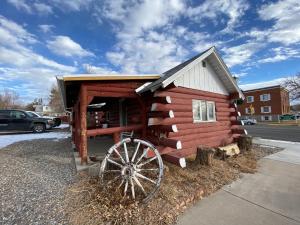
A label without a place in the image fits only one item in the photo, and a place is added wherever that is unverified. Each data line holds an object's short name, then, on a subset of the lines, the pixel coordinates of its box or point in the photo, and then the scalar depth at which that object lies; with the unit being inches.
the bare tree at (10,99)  2366.4
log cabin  253.6
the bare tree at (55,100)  1664.6
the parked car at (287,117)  1644.9
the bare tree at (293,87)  1617.2
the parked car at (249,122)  1473.2
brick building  1641.2
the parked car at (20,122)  639.1
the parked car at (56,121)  808.3
